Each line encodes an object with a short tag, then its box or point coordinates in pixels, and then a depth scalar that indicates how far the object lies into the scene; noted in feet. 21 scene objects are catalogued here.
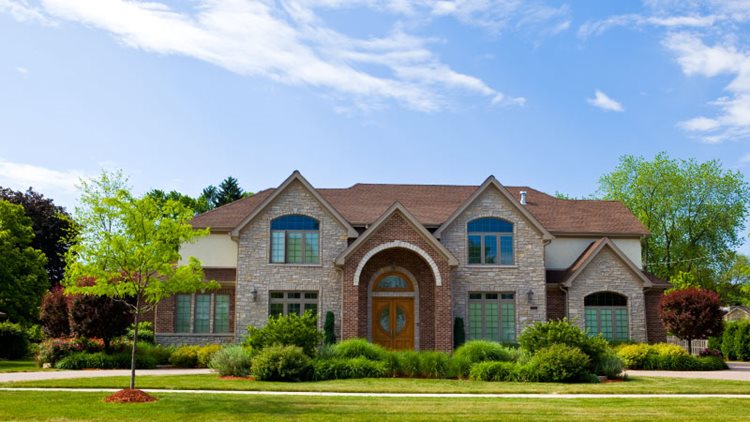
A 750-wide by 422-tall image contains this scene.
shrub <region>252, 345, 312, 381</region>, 65.31
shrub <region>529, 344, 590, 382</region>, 66.44
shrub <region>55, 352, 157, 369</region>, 81.87
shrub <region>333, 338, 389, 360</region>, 73.00
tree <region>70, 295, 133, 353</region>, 82.78
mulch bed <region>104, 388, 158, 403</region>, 47.54
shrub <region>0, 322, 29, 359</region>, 106.32
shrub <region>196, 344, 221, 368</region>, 85.56
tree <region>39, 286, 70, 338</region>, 87.92
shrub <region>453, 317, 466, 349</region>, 94.79
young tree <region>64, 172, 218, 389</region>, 51.57
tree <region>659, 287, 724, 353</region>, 93.81
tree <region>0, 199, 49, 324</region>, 112.57
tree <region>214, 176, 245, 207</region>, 201.46
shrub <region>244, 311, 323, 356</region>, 71.10
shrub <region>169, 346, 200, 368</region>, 86.12
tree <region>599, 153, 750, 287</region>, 186.60
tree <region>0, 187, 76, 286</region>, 149.69
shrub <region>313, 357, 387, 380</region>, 67.62
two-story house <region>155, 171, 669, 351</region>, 97.35
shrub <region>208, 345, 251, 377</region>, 68.49
